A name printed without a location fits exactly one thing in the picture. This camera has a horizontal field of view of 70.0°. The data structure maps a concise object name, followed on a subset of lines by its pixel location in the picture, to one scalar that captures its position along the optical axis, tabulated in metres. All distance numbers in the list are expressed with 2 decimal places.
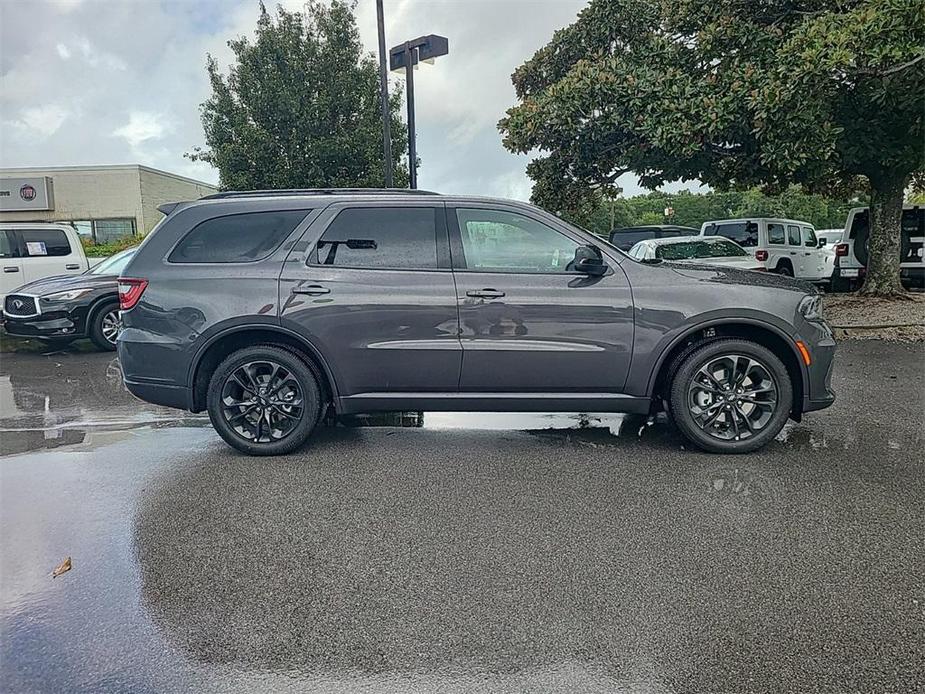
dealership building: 29.11
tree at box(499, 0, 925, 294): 8.53
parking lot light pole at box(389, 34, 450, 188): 10.40
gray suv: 4.55
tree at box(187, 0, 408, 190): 19.39
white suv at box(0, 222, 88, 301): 11.22
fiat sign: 29.00
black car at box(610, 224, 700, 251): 17.30
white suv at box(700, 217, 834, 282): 15.71
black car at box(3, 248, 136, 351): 9.20
